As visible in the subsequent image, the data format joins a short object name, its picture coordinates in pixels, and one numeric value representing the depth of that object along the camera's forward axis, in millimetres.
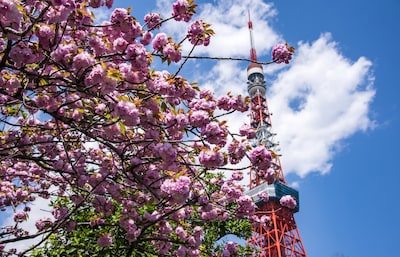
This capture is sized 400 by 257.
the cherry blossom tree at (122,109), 3146
